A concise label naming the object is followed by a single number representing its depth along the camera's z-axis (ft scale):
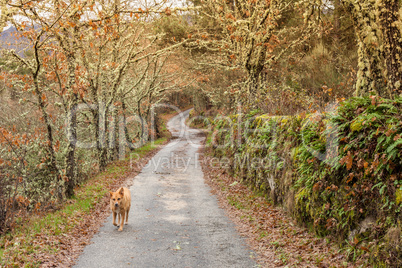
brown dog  29.45
